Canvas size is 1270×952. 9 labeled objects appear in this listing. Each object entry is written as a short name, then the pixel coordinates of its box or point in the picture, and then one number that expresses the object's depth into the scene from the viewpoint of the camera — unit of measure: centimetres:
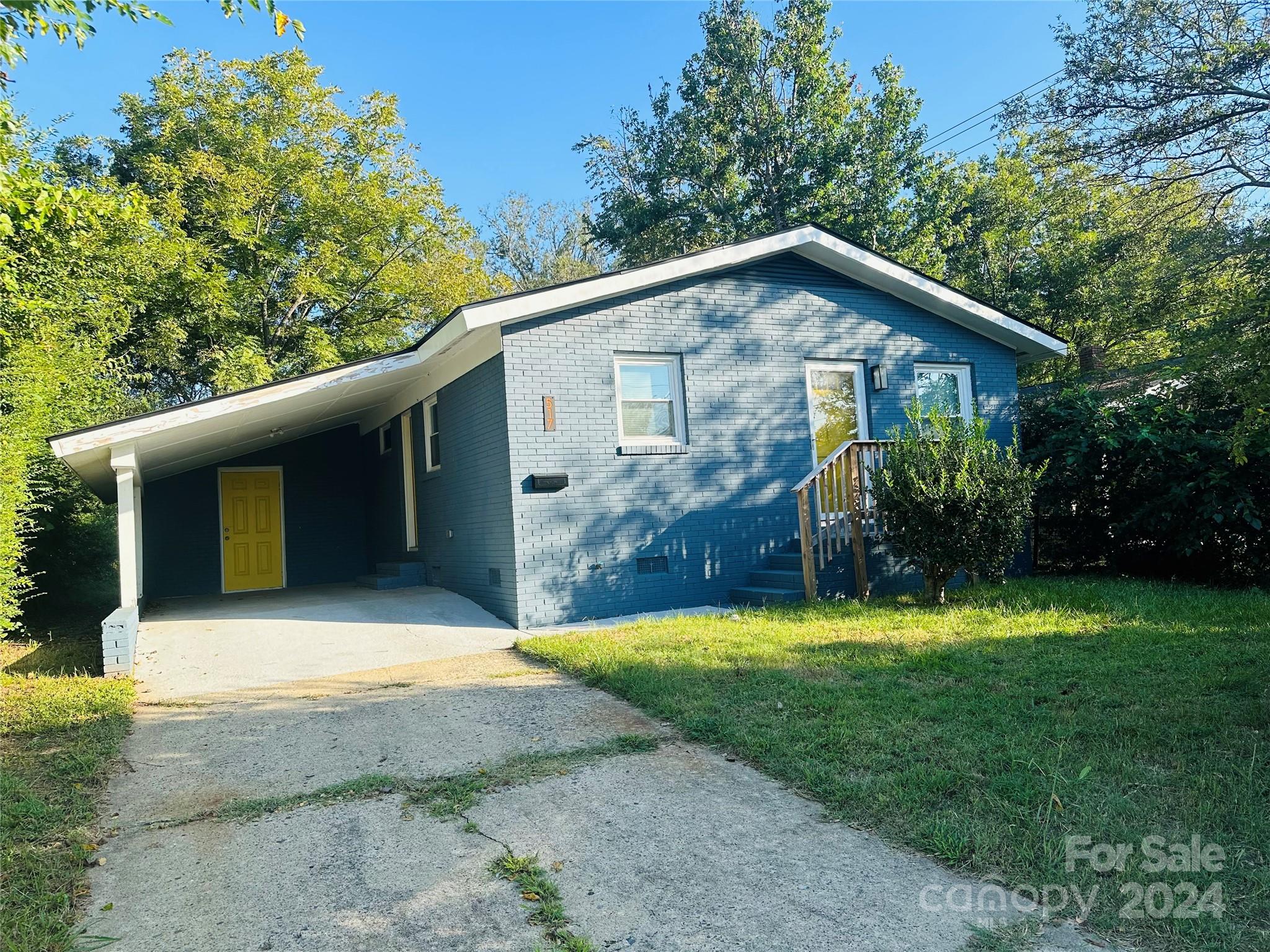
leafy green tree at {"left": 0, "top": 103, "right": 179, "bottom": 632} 711
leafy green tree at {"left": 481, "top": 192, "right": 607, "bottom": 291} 3039
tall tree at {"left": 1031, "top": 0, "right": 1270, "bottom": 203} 1301
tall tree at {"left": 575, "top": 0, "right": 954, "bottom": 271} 2238
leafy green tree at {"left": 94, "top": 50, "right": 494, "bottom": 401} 1717
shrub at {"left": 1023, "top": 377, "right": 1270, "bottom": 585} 892
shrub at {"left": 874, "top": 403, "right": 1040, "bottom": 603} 776
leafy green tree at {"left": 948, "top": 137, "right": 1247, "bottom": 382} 1298
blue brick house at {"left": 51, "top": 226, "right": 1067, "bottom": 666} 822
